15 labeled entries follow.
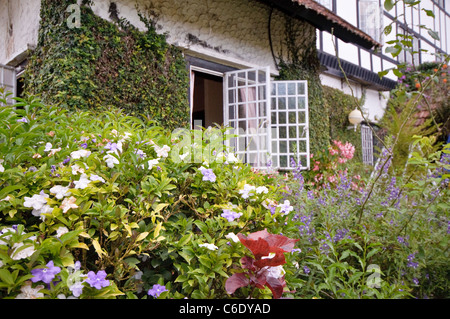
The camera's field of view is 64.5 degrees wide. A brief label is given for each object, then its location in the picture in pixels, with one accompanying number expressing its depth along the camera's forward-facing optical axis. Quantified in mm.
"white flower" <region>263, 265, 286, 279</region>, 1150
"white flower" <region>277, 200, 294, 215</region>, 1462
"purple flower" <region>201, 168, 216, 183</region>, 1373
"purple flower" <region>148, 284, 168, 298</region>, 1071
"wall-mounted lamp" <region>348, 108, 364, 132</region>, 8398
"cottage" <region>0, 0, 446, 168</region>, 4258
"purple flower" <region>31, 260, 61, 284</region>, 936
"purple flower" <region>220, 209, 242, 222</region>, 1271
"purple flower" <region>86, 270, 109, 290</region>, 952
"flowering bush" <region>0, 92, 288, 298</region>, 979
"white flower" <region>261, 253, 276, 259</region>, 1099
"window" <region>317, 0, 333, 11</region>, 8980
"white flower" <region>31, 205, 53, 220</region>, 1094
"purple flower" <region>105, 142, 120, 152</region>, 1379
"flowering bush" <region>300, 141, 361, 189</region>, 5980
